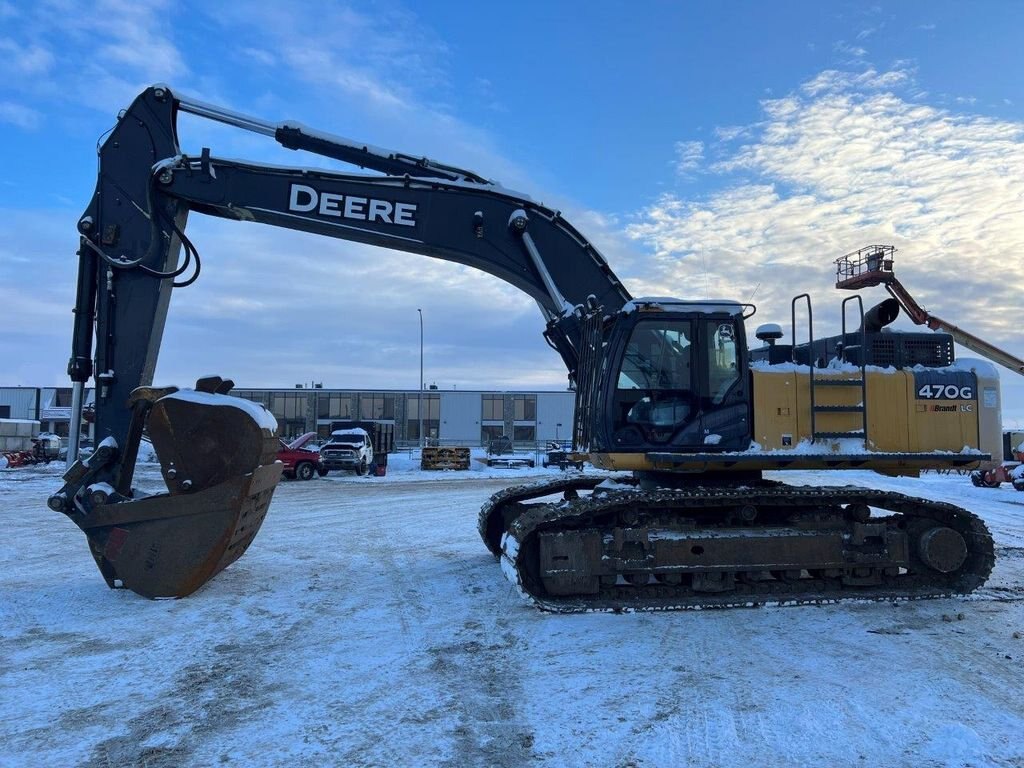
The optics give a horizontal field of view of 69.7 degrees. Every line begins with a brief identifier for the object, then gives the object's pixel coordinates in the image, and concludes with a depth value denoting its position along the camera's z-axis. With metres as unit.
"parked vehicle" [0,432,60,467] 32.78
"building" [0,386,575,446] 69.31
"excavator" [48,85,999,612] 6.88
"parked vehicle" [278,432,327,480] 26.83
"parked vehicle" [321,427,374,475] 29.72
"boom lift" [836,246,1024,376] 19.69
